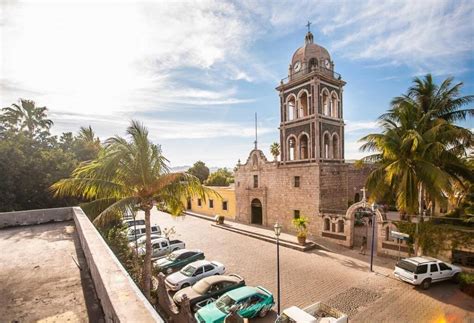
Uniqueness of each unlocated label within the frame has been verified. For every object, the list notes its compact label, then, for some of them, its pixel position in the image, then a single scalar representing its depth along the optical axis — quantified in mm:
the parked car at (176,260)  14541
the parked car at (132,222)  22091
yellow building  29631
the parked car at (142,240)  16844
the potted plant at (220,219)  27359
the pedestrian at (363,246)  17125
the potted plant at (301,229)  18469
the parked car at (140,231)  19366
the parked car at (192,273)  12387
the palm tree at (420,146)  13195
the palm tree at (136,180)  9680
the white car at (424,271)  12062
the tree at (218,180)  45606
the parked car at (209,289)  10595
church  20484
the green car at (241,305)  9292
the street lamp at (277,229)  11773
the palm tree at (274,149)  43469
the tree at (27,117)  27859
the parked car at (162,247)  16553
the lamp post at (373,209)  14165
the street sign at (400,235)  14906
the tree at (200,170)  53938
